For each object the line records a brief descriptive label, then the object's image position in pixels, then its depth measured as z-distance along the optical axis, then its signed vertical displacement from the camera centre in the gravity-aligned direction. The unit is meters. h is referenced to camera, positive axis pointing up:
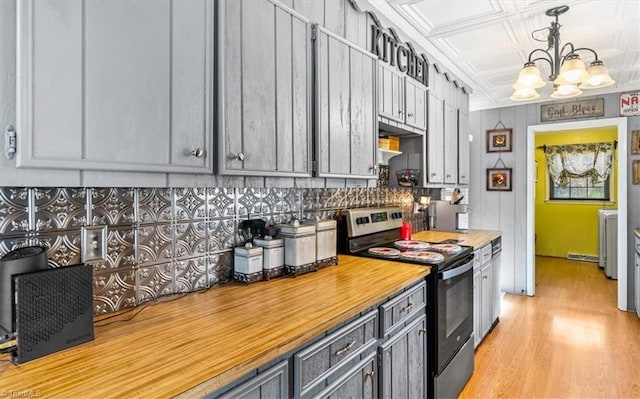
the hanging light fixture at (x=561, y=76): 2.27 +0.81
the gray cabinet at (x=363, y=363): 1.12 -0.61
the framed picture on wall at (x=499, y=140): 4.82 +0.80
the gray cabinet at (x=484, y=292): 2.98 -0.82
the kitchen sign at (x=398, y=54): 2.35 +1.05
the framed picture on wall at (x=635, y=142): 3.97 +0.63
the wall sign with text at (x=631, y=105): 3.29 +0.87
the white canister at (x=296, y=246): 1.79 -0.23
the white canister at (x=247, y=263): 1.67 -0.29
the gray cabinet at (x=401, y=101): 2.38 +0.72
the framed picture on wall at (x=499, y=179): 4.82 +0.28
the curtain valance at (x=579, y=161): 6.43 +0.71
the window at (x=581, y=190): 6.55 +0.18
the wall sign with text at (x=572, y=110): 4.28 +1.09
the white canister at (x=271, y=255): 1.73 -0.26
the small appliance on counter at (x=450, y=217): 3.64 -0.17
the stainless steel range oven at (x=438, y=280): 2.07 -0.49
